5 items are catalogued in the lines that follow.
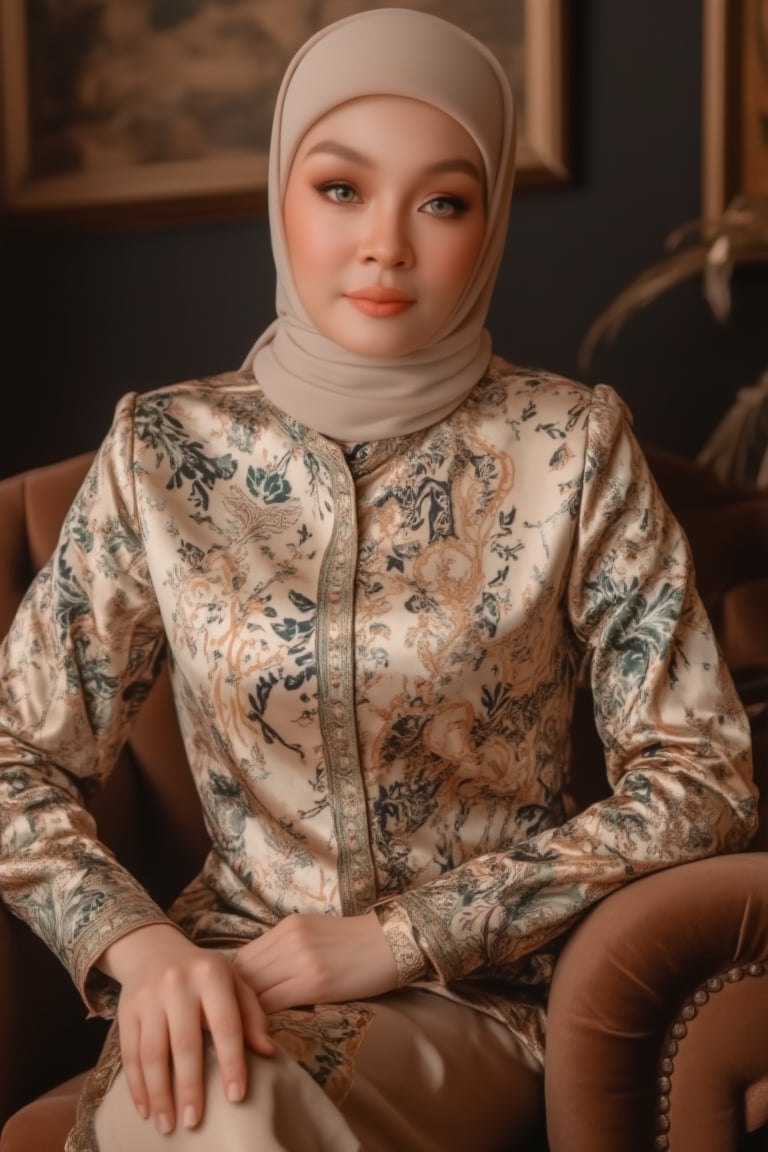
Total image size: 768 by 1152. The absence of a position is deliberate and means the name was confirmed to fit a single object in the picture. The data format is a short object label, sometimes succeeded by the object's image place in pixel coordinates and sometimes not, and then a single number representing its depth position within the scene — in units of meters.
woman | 1.76
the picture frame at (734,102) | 2.35
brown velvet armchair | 1.69
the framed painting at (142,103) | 2.52
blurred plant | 2.22
